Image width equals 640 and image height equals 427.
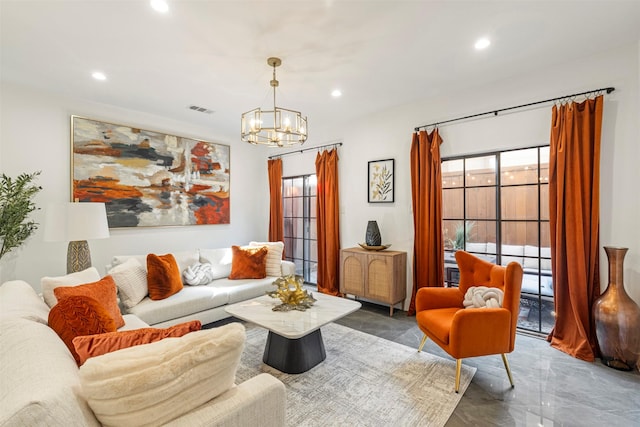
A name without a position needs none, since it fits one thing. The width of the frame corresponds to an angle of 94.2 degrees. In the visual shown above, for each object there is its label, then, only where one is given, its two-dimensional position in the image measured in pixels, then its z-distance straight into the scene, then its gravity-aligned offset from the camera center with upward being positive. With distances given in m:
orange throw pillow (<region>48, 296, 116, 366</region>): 1.42 -0.53
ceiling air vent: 4.01 +1.44
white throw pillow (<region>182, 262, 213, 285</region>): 3.56 -0.74
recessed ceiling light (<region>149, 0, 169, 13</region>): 2.03 +1.45
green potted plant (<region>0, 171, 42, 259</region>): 2.93 +0.04
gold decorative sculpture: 2.70 -0.78
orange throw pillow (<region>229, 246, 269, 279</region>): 3.94 -0.67
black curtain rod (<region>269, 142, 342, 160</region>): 4.76 +1.10
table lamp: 2.62 -0.11
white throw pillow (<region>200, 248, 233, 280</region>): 3.95 -0.63
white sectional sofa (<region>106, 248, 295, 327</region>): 2.88 -0.89
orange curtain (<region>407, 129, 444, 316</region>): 3.65 +0.01
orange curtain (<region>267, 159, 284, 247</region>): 5.50 +0.15
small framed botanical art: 4.16 +0.44
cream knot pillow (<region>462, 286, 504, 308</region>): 2.37 -0.71
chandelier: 2.56 +0.75
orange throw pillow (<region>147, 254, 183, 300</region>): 3.06 -0.68
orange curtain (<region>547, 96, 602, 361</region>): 2.70 -0.11
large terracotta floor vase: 2.39 -0.91
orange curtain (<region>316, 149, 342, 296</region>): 4.70 -0.15
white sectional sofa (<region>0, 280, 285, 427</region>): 0.78 -0.51
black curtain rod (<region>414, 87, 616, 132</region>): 2.69 +1.11
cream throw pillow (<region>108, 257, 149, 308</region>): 2.82 -0.66
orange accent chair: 2.17 -0.88
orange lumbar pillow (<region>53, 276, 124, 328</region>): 2.08 -0.57
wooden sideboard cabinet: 3.77 -0.83
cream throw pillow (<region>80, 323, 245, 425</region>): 0.93 -0.54
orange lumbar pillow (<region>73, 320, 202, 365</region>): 1.17 -0.52
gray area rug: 1.94 -1.33
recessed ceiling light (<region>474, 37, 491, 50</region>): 2.50 +1.44
